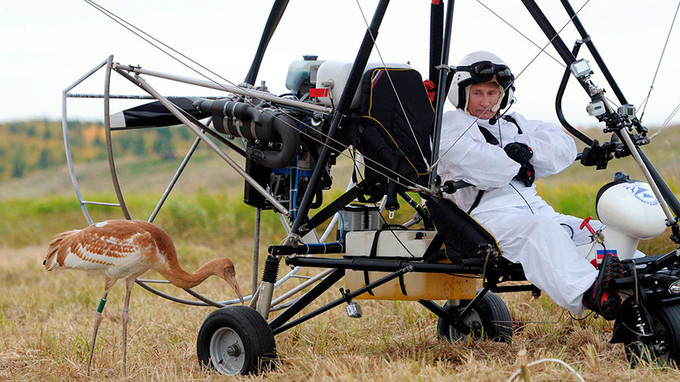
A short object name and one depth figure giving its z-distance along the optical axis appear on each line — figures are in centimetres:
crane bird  1156
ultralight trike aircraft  916
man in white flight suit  904
